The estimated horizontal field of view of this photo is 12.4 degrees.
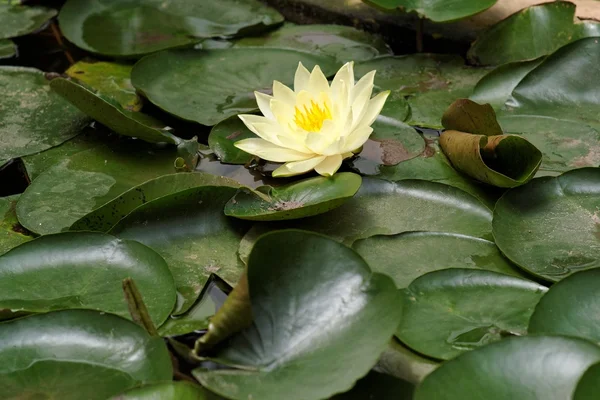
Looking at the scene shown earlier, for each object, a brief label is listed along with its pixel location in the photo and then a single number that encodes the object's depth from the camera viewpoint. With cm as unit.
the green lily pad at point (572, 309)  195
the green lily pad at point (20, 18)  242
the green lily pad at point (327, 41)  233
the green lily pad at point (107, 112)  214
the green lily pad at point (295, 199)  205
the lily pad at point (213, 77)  222
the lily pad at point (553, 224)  202
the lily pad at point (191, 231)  205
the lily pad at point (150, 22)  235
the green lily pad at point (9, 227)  208
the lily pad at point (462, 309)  196
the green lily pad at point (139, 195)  207
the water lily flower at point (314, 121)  209
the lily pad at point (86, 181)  210
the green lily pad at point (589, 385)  189
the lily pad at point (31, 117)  219
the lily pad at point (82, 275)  201
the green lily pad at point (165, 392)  193
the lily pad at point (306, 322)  193
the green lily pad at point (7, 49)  237
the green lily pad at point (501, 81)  220
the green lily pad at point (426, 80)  220
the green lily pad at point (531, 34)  225
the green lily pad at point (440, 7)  225
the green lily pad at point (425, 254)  202
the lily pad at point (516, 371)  191
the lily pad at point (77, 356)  195
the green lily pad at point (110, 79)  226
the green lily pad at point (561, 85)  218
